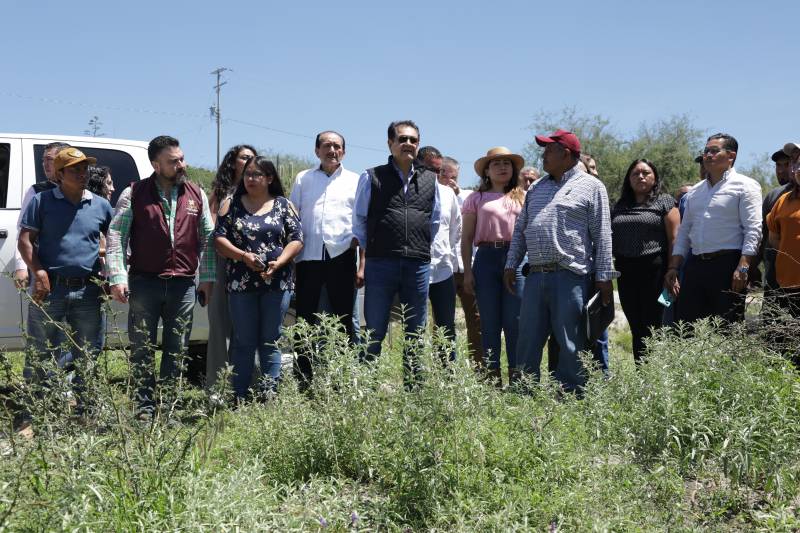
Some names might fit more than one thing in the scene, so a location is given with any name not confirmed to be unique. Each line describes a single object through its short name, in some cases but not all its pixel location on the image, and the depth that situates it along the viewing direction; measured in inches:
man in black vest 239.9
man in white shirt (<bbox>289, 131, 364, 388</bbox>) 257.9
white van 262.1
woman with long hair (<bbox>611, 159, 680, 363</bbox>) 278.5
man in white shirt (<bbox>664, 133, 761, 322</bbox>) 248.2
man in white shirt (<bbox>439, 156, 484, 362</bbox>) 296.8
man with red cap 227.3
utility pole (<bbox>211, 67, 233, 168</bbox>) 1995.6
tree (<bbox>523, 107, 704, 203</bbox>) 1728.6
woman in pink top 273.0
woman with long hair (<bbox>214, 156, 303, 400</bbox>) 240.8
